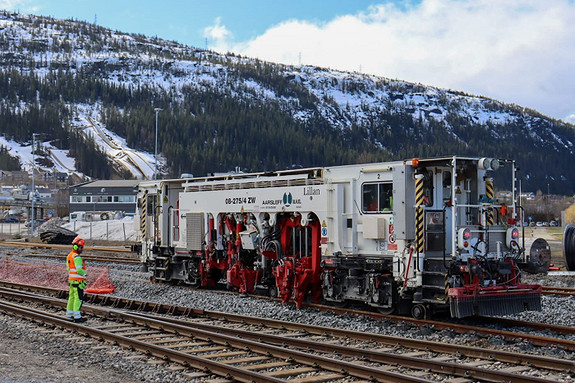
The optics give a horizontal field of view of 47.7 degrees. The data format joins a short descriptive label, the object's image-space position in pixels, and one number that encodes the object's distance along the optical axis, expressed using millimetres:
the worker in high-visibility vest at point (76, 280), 13773
